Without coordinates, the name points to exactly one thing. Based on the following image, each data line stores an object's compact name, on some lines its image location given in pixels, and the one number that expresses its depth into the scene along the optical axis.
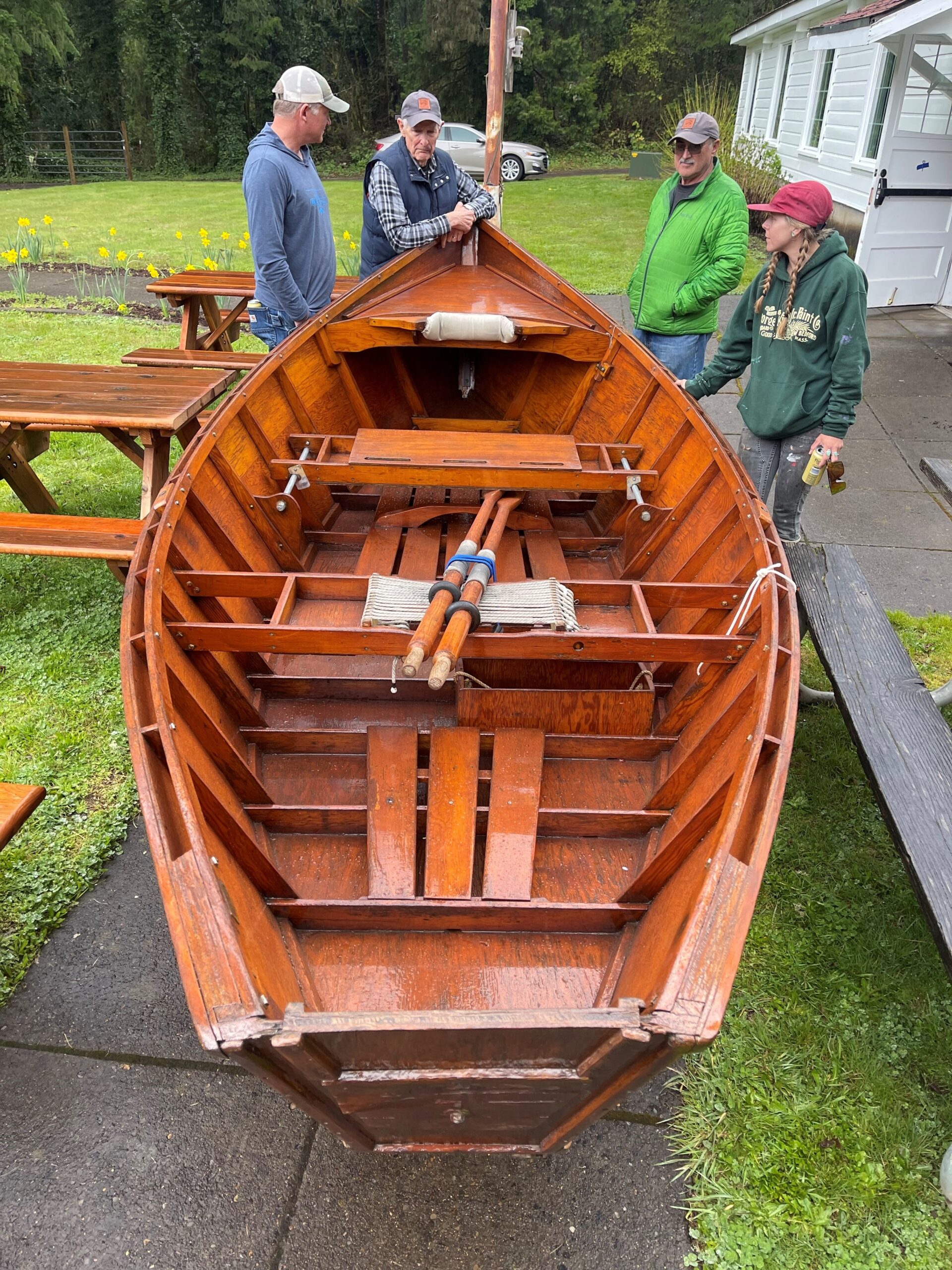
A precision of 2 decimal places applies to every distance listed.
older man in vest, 4.25
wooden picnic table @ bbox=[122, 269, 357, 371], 5.51
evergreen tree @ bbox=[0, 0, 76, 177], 20.53
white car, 18.30
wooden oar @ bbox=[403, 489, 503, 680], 2.07
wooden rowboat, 1.60
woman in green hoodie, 3.14
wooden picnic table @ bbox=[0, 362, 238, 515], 3.89
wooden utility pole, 5.89
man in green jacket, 4.04
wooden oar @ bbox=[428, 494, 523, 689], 2.06
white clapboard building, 8.00
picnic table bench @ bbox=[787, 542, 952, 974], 2.18
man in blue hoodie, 3.95
